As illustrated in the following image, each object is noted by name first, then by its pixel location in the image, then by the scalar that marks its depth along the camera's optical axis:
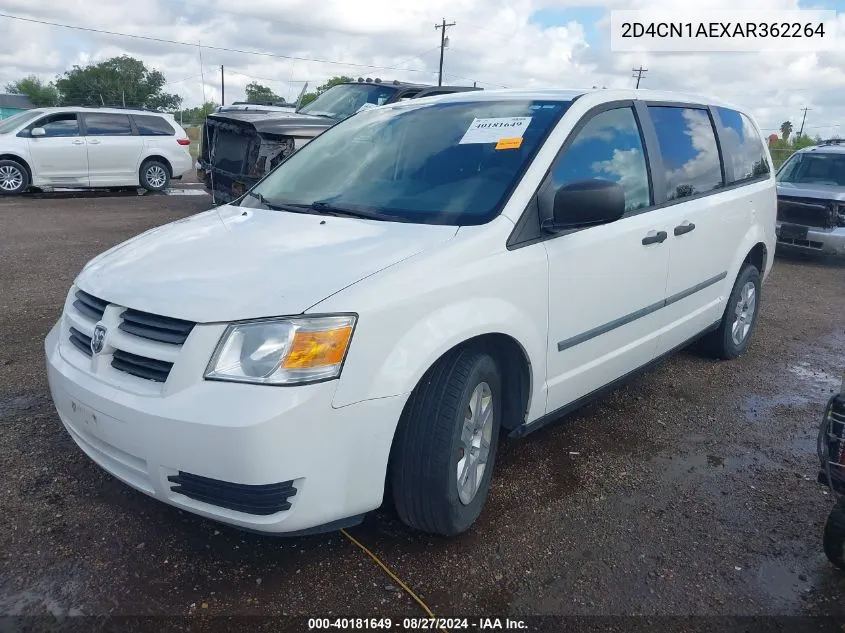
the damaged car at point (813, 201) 9.32
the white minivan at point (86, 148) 13.20
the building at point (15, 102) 62.99
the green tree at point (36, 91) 67.38
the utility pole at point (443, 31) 45.16
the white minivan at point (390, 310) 2.28
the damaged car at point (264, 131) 8.46
